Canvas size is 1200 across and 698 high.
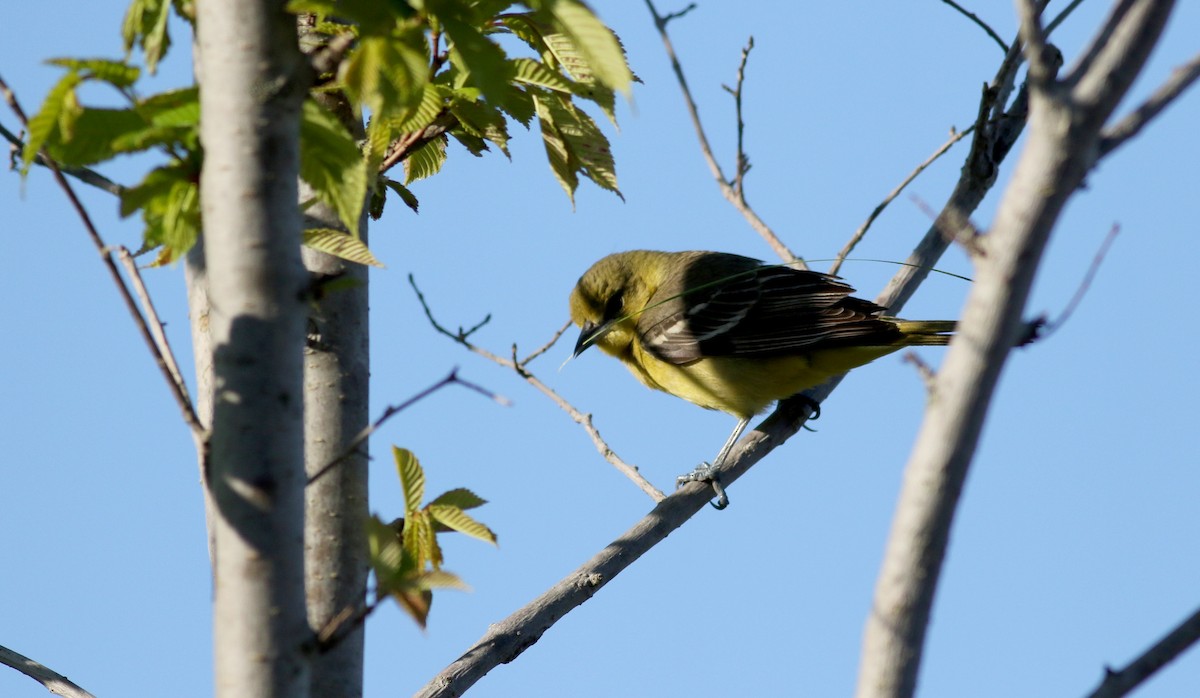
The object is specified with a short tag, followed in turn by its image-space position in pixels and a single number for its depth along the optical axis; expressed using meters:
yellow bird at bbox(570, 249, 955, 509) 12.02
